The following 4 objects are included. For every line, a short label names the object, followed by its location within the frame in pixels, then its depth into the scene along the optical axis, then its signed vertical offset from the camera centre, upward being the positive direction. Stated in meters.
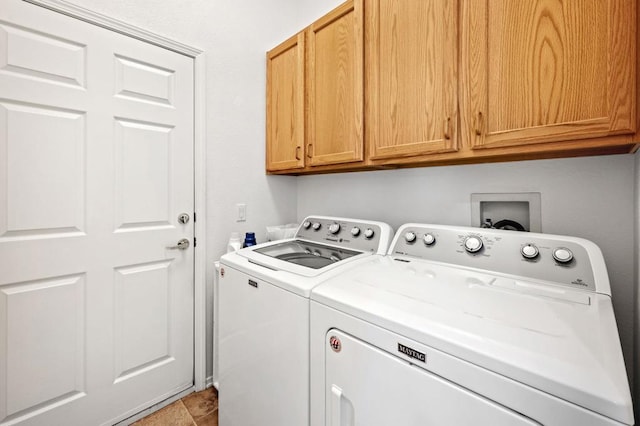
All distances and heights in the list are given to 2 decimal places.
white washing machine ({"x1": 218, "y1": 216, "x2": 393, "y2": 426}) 0.98 -0.42
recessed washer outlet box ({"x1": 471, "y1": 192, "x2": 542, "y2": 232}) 1.21 +0.02
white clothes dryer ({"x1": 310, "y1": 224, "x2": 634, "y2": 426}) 0.53 -0.29
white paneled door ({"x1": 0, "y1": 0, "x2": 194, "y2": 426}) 1.23 -0.05
